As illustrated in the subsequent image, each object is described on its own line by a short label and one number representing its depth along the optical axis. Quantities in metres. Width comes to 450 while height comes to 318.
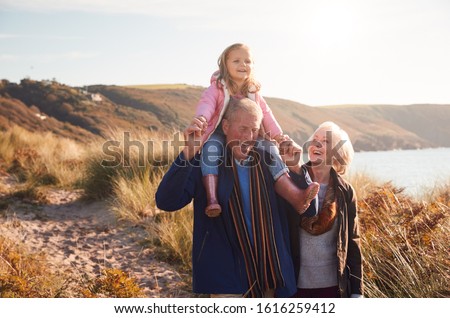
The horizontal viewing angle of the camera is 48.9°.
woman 2.66
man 2.51
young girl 2.62
